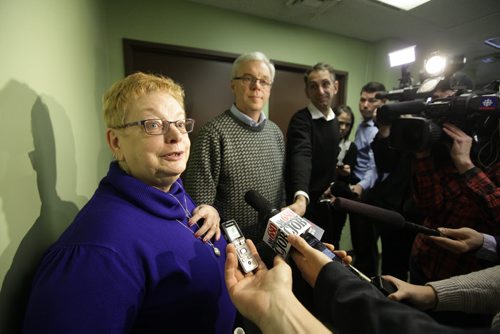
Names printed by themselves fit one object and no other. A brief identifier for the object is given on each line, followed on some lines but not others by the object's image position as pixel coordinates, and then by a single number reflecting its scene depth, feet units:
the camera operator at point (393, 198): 4.61
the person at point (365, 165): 6.51
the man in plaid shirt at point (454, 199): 2.66
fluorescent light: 6.21
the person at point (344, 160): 6.17
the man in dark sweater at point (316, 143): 4.50
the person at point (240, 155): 3.49
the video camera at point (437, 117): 2.52
